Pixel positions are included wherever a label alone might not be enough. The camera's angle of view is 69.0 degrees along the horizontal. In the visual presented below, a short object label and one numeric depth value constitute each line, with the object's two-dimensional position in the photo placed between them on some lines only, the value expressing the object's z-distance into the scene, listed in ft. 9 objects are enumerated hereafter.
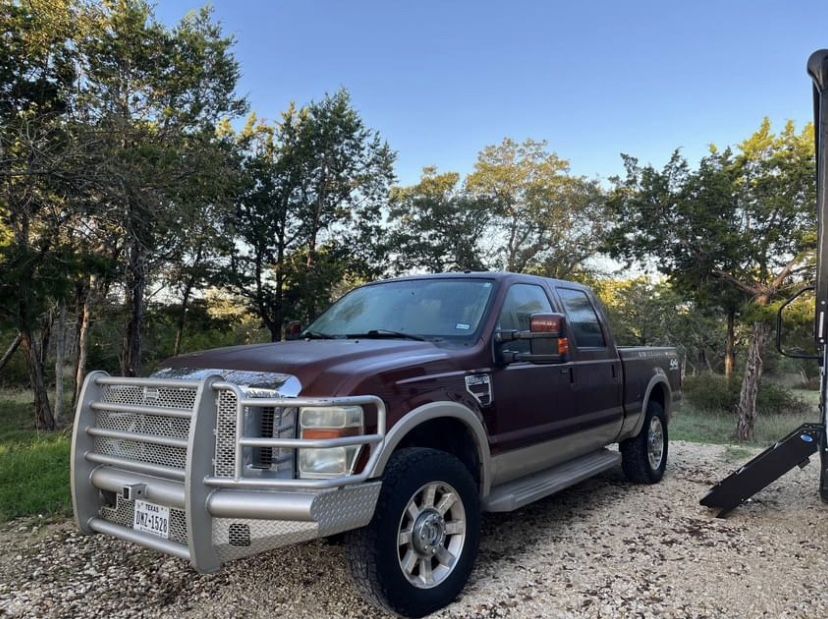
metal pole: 13.35
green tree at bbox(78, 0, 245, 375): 32.63
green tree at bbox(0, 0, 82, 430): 29.09
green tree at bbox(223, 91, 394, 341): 83.61
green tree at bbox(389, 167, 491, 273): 100.83
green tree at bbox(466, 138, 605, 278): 104.06
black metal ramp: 14.61
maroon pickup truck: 8.93
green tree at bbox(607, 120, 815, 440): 46.57
